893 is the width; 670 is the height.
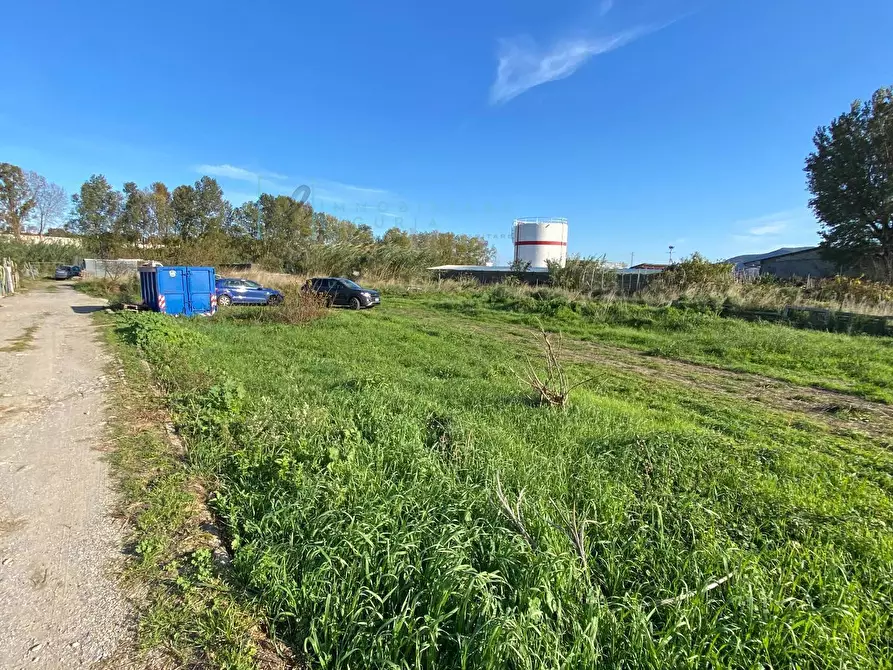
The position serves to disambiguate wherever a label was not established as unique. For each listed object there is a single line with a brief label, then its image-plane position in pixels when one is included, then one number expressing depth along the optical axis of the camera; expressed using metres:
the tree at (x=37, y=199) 46.77
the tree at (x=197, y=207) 49.84
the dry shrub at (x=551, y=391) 5.05
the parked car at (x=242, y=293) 19.27
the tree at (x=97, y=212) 49.06
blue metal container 13.97
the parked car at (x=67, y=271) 42.16
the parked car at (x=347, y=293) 19.78
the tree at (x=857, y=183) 29.56
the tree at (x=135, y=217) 49.38
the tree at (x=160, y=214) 49.75
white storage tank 45.69
